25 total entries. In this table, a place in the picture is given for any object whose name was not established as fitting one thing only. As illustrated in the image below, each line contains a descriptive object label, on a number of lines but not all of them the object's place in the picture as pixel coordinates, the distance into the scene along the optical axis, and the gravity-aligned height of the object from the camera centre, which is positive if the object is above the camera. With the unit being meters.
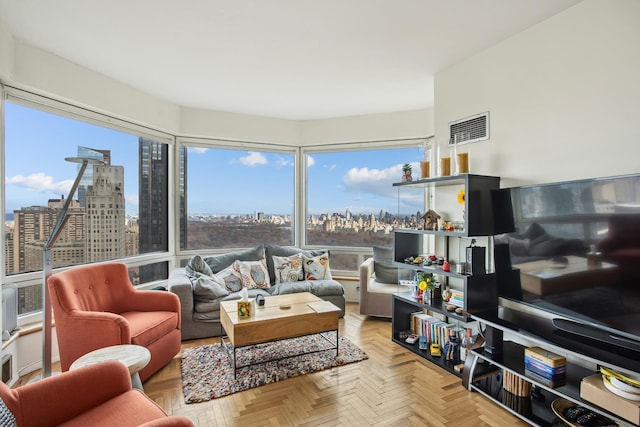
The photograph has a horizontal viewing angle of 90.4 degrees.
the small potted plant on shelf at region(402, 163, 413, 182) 3.21 +0.47
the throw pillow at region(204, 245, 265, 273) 3.98 -0.47
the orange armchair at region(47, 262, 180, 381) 2.28 -0.74
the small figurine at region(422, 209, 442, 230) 2.96 -0.01
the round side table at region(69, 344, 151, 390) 1.93 -0.84
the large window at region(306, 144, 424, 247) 4.48 +0.32
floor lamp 2.19 -0.36
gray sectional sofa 3.33 -0.73
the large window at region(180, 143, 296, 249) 4.44 +0.36
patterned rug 2.43 -1.25
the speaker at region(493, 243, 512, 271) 2.34 -0.29
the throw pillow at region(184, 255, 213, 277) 3.68 -0.53
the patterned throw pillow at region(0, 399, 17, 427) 1.19 -0.74
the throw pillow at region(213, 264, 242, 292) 3.72 -0.68
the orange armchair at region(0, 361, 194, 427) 1.37 -0.83
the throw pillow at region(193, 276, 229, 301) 3.33 -0.73
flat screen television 1.65 -0.28
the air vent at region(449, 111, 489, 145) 2.72 +0.80
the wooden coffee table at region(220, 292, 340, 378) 2.54 -0.84
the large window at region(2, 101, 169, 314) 2.74 +0.30
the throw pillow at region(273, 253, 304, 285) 4.09 -0.63
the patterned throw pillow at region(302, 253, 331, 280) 4.18 -0.64
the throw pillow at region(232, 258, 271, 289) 3.85 -0.65
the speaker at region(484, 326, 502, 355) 2.27 -0.89
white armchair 3.85 -0.93
